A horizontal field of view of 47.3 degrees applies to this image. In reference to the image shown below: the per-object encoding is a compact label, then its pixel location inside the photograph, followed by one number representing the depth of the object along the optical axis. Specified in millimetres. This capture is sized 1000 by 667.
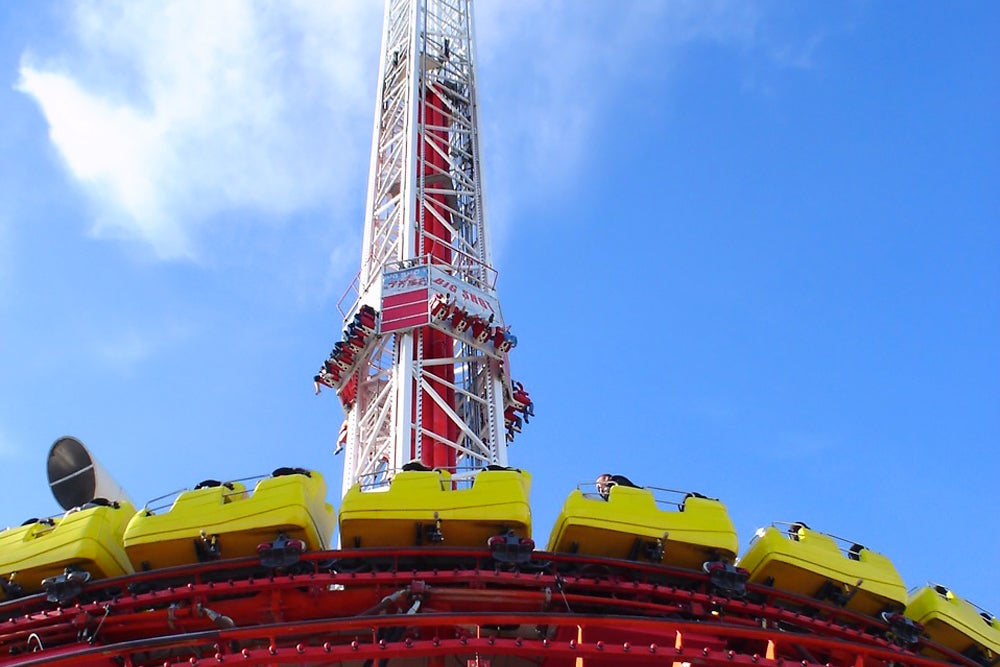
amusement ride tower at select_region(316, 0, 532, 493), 33344
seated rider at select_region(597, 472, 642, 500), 21016
